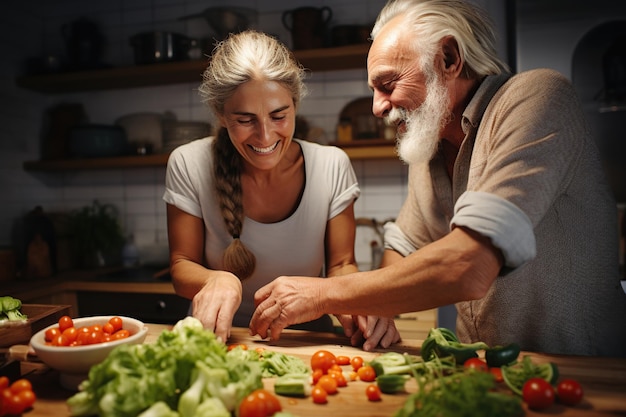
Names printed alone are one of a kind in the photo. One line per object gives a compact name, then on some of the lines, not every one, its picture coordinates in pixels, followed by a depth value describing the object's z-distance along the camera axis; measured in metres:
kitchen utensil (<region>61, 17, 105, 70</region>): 3.68
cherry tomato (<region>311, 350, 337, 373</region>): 1.19
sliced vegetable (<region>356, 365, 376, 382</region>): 1.13
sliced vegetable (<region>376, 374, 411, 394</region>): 1.06
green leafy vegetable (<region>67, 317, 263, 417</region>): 0.89
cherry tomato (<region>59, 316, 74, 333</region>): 1.20
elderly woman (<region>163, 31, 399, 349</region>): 1.73
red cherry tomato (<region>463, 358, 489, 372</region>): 1.07
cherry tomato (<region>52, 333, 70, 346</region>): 1.12
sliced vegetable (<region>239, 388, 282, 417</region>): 0.92
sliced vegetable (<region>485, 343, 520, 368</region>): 1.14
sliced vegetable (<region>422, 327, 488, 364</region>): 1.16
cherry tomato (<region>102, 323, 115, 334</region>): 1.21
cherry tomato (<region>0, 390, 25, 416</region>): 0.97
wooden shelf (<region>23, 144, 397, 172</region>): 3.22
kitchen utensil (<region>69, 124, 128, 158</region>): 3.64
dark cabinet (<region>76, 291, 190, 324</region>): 3.09
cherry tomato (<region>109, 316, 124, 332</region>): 1.23
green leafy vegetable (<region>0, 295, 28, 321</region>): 1.38
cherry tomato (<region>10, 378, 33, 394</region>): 1.00
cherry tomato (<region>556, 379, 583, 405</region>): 0.98
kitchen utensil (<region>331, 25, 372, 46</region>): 3.19
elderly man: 1.16
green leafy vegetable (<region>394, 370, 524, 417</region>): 0.84
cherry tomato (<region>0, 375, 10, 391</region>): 1.03
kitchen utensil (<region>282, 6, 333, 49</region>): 3.24
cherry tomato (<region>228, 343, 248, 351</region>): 1.29
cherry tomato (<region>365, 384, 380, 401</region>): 1.04
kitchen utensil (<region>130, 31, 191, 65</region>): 3.43
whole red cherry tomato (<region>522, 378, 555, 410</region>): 0.95
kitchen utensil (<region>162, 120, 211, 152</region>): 3.54
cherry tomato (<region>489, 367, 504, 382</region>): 1.08
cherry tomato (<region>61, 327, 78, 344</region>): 1.15
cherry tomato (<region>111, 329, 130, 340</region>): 1.14
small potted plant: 3.64
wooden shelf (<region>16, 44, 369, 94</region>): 3.19
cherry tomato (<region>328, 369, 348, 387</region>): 1.11
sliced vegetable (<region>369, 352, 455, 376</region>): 1.11
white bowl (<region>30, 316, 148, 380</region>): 1.05
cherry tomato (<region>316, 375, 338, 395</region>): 1.07
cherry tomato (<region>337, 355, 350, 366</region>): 1.25
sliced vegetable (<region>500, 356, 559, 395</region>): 1.04
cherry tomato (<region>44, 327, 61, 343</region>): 1.15
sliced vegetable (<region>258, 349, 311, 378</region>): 1.17
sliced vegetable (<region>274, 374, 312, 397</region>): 1.06
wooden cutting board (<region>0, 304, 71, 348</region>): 1.32
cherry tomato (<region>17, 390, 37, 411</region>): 0.98
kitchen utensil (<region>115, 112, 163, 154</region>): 3.72
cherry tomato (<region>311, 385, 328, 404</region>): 1.03
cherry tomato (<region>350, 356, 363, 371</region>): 1.19
